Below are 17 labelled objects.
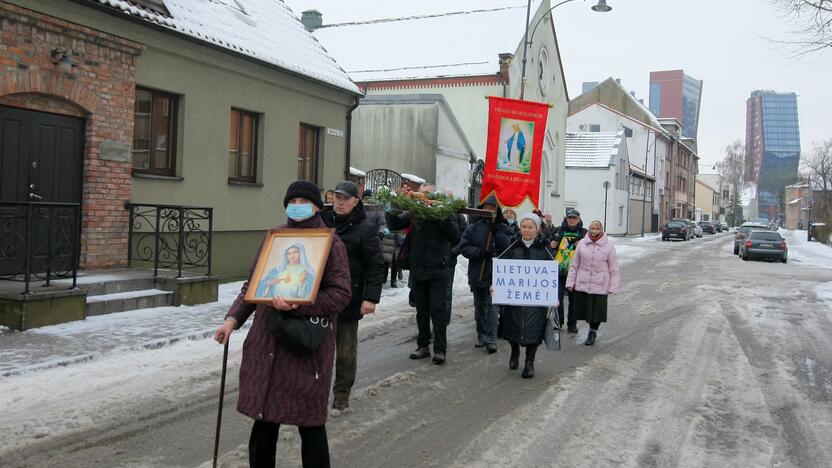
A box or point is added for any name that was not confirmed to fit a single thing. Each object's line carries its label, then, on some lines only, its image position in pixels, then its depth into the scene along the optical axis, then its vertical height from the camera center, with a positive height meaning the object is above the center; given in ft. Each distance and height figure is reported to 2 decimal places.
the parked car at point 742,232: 107.69 +0.04
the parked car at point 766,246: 91.91 -1.77
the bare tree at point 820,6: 38.01 +12.85
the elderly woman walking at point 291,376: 11.39 -2.76
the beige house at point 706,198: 365.40 +17.76
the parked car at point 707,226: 239.91 +1.52
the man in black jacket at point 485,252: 26.86 -1.20
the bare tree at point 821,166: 198.59 +21.28
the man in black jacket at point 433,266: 24.75 -1.73
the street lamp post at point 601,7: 64.39 +20.76
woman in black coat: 23.57 -3.22
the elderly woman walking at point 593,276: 29.48 -2.21
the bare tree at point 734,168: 347.56 +33.00
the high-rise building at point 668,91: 635.66 +129.39
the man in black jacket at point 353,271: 17.01 -1.40
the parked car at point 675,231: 158.10 -0.39
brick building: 30.25 +5.29
